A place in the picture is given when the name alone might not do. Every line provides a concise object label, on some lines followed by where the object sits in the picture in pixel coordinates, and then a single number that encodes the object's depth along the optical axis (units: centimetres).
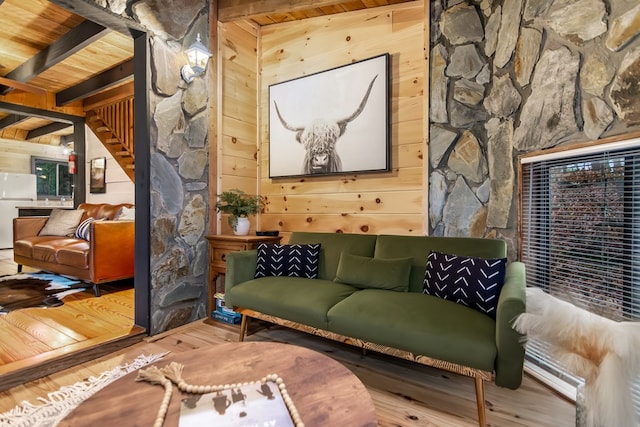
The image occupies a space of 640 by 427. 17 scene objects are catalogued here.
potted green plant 291
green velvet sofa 144
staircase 500
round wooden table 91
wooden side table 277
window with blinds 147
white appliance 630
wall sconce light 269
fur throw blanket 102
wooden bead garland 94
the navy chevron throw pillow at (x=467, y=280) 176
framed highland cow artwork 275
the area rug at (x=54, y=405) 152
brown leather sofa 334
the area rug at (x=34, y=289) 309
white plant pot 296
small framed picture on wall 543
